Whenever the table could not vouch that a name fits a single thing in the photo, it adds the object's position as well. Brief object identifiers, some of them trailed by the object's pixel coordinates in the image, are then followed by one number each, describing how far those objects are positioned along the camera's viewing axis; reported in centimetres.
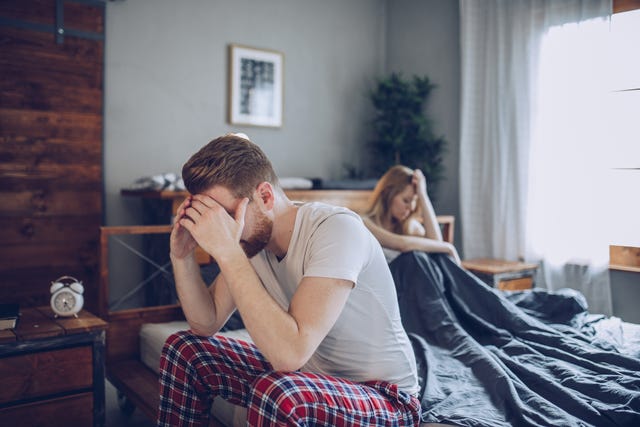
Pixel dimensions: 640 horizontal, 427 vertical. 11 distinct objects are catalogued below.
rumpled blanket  145
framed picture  368
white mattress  221
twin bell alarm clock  208
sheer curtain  354
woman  268
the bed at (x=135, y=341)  210
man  114
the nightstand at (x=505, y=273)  334
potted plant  408
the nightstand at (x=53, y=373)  179
